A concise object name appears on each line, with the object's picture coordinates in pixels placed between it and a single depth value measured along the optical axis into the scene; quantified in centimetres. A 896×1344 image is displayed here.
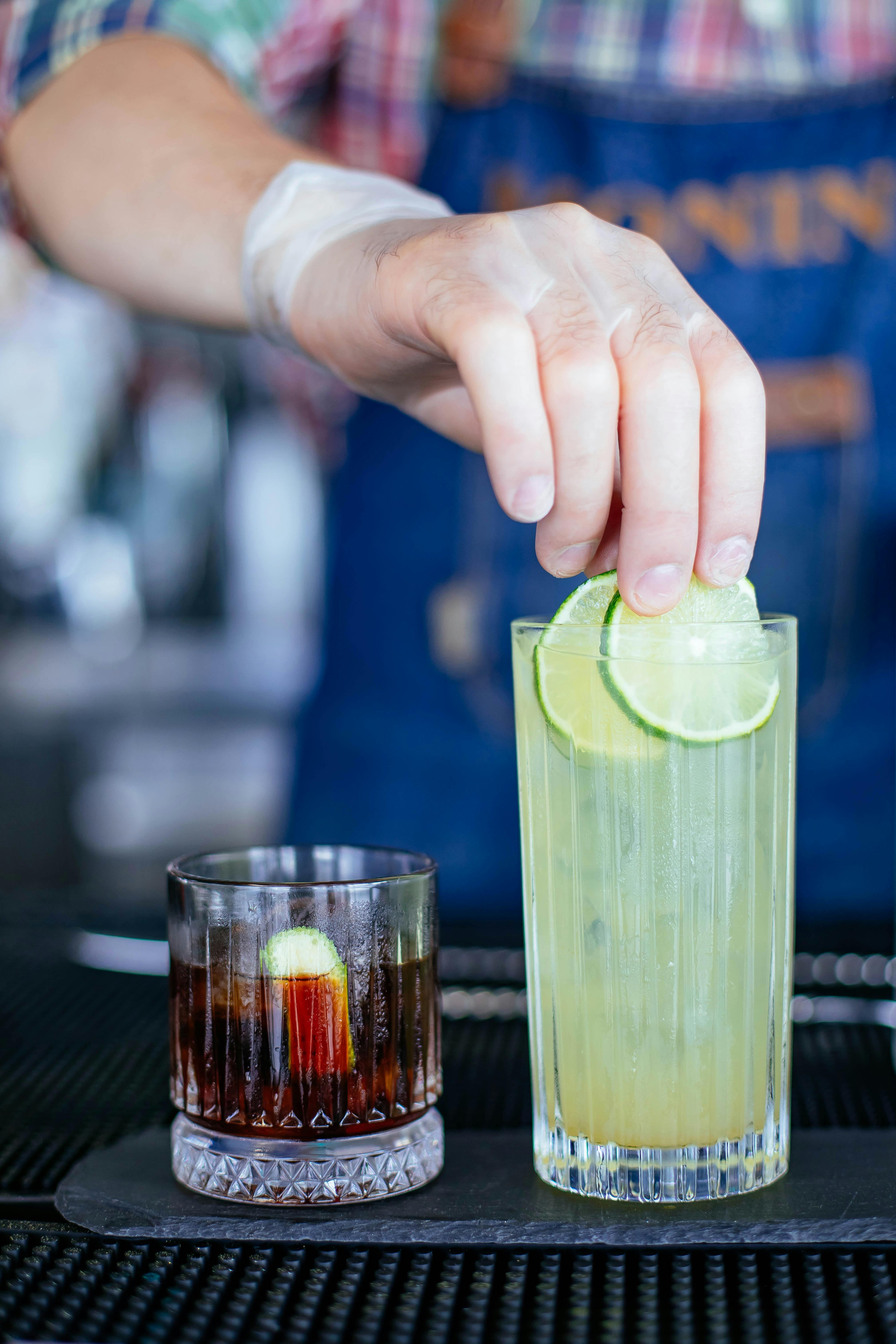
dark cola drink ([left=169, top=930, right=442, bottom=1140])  65
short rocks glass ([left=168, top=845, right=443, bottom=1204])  65
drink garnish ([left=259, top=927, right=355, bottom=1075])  66
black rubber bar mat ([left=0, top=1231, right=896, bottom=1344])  50
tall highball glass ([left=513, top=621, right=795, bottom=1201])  66
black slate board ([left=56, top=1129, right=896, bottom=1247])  60
